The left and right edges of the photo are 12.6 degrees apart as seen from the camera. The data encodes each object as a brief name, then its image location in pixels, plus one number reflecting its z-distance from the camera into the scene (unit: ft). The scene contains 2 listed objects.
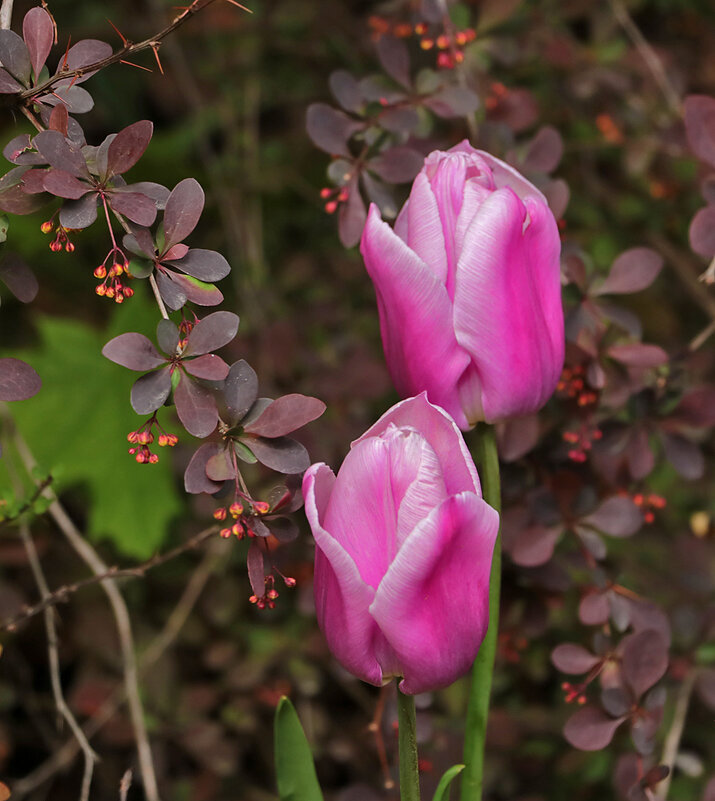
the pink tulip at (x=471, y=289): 2.42
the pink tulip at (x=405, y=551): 2.33
